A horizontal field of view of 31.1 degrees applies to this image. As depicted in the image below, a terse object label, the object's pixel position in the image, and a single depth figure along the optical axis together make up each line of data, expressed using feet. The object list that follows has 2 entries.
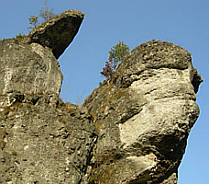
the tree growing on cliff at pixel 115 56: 60.29
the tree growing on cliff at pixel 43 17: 53.83
